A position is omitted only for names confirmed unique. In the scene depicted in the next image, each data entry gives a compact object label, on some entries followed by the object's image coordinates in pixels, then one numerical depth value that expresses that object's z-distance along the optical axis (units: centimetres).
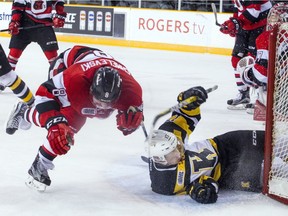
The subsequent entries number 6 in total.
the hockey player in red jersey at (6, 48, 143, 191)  461
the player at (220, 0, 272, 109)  910
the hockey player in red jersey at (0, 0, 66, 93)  958
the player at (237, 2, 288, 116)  577
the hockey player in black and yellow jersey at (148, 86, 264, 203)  460
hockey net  473
